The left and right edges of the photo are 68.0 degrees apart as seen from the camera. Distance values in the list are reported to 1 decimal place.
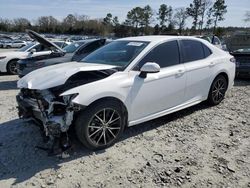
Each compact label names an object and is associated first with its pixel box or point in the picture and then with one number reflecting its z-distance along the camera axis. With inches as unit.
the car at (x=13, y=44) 1052.0
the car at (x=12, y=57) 302.3
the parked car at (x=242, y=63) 239.3
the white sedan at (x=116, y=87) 99.0
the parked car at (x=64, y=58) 221.3
